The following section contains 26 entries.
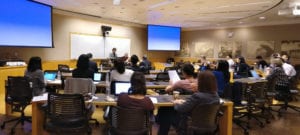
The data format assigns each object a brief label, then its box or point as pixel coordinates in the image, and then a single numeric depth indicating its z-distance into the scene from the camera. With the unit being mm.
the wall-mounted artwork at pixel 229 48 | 13562
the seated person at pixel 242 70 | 8078
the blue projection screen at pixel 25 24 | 7234
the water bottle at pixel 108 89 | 4101
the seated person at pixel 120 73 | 4375
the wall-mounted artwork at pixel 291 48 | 11430
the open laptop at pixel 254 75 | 6596
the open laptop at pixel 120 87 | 3883
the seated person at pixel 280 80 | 5793
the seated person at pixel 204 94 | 2842
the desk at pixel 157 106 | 3424
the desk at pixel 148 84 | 4891
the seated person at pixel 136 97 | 2756
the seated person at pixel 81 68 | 4156
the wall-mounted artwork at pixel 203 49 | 14852
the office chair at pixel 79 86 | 3861
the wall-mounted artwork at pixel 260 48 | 12375
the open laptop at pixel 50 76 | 5633
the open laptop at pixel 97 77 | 5526
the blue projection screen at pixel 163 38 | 14610
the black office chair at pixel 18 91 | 4316
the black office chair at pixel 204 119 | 2893
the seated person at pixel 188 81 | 3577
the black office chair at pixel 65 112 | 3045
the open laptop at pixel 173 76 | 4364
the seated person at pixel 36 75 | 4438
